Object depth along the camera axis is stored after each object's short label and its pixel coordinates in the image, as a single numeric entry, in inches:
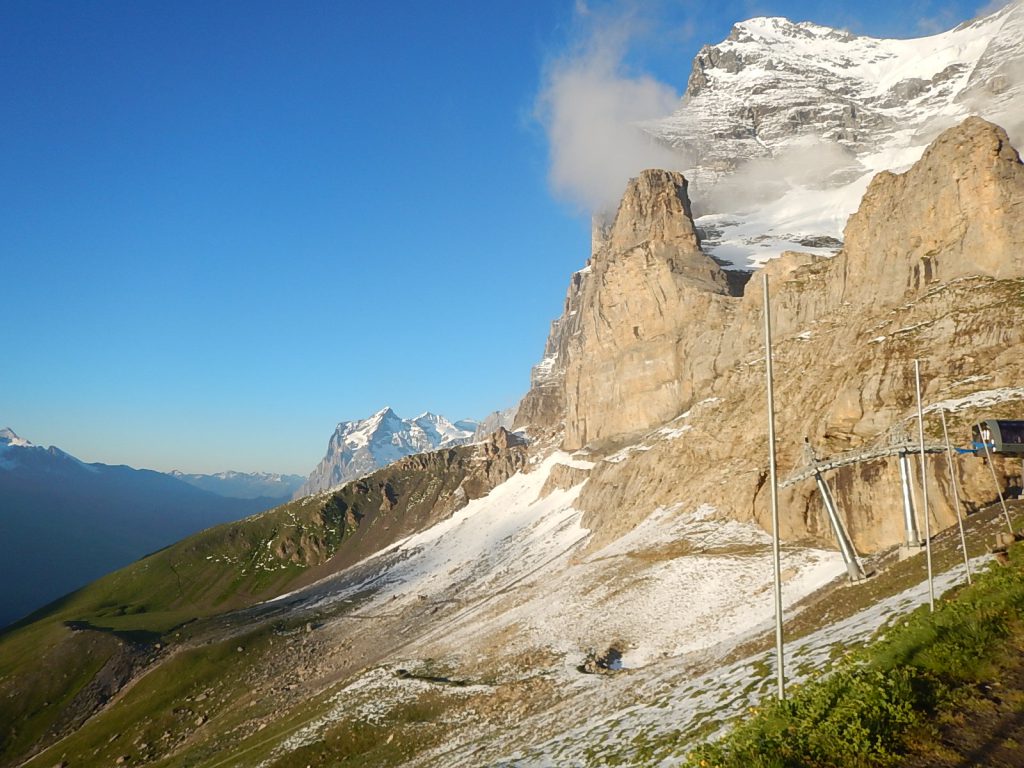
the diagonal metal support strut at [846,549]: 1701.5
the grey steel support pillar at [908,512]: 1793.8
